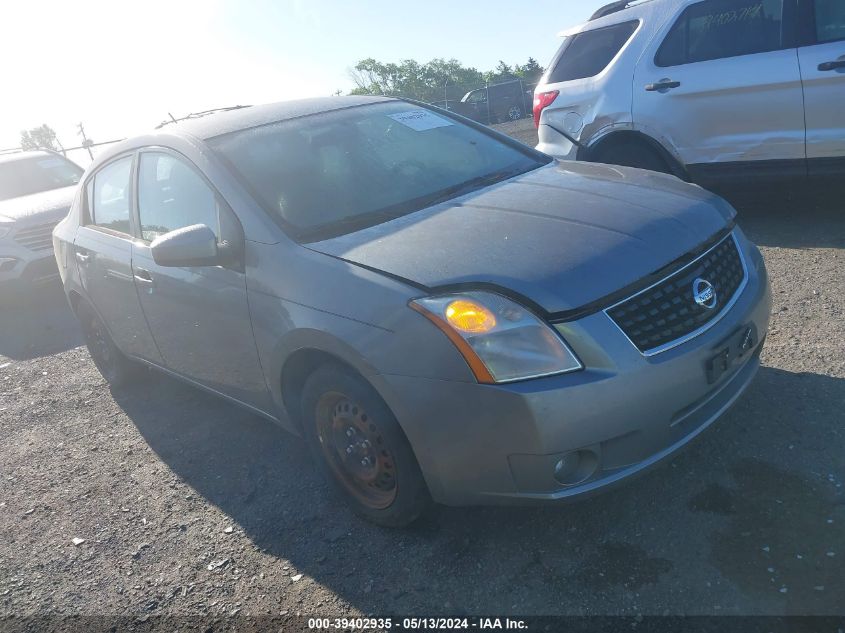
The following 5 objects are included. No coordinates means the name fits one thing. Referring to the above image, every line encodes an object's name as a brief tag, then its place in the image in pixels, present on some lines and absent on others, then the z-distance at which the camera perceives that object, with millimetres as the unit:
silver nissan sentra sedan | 2459
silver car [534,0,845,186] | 5168
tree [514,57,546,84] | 61256
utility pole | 15969
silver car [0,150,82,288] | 8438
